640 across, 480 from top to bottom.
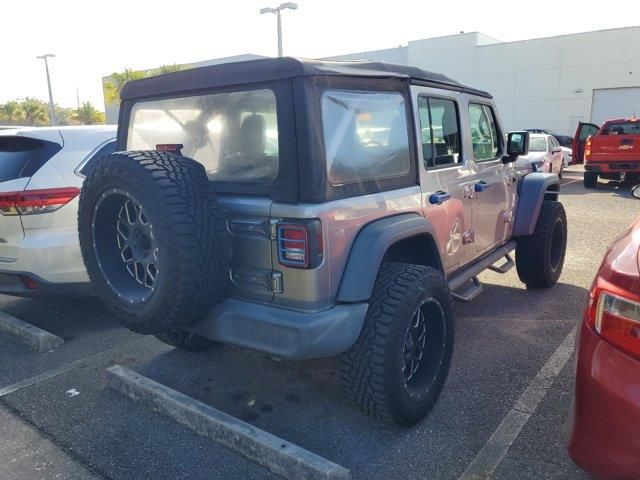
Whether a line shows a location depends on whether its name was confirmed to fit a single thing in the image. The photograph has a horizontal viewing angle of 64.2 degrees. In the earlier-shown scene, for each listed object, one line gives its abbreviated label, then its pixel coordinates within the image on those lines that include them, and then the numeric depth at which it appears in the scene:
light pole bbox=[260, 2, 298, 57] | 17.02
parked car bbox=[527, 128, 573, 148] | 22.69
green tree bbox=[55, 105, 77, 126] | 48.75
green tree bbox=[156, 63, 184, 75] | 30.59
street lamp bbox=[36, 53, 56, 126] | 30.42
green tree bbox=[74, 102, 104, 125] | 46.19
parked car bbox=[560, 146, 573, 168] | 16.14
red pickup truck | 12.47
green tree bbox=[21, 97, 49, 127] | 47.12
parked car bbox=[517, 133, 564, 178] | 12.34
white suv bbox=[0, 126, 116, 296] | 3.89
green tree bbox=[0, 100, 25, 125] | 45.69
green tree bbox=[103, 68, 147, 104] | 32.28
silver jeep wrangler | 2.39
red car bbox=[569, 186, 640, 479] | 1.70
